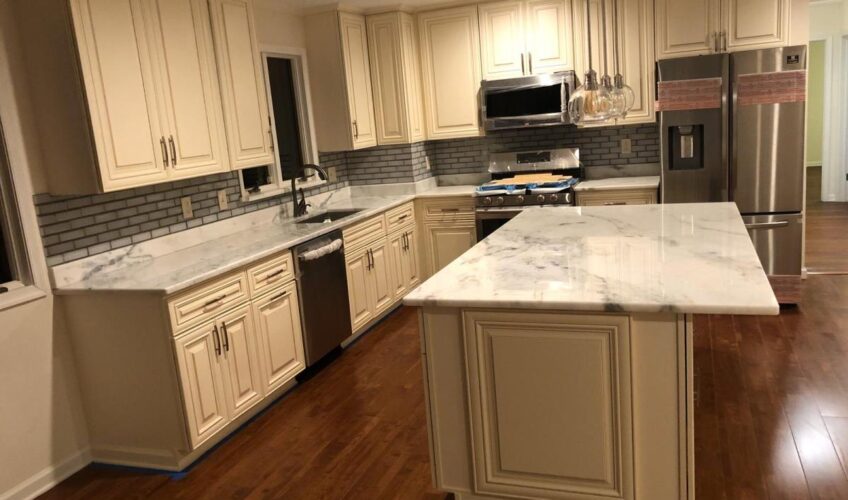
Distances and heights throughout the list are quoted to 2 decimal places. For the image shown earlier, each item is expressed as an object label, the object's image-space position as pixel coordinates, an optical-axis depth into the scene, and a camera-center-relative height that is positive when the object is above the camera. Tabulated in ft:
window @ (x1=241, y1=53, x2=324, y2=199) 15.11 +0.32
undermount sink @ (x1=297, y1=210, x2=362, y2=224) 15.44 -1.80
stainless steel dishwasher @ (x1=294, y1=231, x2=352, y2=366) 12.65 -2.98
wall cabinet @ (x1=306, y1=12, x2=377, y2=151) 16.30 +1.39
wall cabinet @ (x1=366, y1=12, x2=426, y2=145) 17.24 +1.40
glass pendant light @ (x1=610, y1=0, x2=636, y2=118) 8.71 +0.18
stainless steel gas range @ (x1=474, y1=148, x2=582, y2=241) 16.46 -1.56
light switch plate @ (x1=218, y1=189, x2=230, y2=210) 13.33 -1.06
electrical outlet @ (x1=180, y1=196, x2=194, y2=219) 12.33 -1.02
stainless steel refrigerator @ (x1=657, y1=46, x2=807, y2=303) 14.49 -0.82
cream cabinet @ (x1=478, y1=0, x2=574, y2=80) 16.75 +2.01
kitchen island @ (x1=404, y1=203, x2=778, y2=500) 6.82 -2.59
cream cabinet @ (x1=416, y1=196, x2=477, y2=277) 17.62 -2.63
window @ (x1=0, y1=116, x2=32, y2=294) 9.41 -1.08
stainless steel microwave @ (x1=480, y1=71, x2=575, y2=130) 16.56 +0.47
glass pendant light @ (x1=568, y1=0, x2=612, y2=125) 8.64 +0.17
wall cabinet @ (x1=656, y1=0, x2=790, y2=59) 15.06 +1.70
